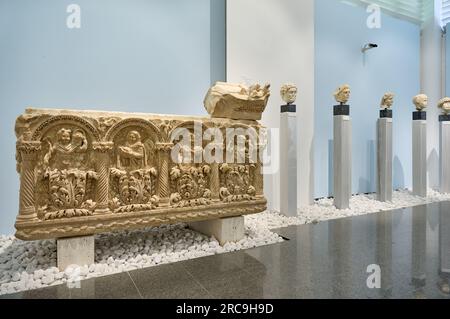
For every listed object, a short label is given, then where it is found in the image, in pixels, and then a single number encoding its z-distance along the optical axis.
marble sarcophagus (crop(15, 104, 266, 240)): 2.27
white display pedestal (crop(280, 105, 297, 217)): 4.26
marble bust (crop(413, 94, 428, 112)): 5.86
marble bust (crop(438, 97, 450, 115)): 6.16
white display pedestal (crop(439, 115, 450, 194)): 6.21
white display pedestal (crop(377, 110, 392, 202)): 5.28
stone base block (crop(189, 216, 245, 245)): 3.05
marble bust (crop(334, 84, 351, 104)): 4.76
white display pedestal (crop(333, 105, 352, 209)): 4.77
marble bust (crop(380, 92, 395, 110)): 5.30
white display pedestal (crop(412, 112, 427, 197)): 5.86
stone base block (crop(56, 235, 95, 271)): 2.36
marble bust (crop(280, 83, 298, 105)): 4.23
